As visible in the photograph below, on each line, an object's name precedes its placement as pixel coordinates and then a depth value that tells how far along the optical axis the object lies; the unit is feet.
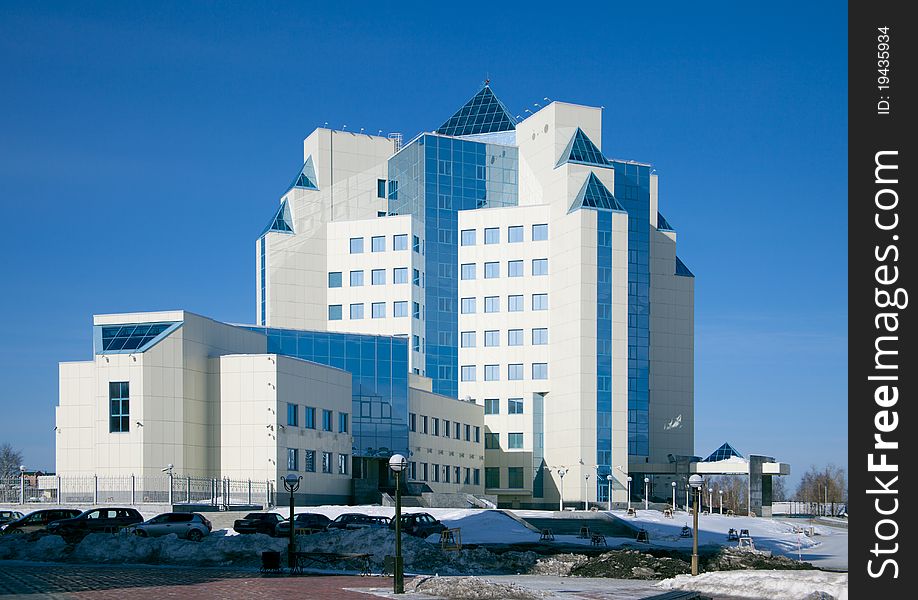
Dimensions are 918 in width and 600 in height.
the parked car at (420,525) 160.66
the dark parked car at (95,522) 160.15
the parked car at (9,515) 189.55
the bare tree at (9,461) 493.11
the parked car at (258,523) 171.53
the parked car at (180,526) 162.71
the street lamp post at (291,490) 123.44
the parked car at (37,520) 165.78
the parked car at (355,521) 168.25
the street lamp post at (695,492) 119.85
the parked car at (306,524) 165.68
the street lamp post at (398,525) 97.71
